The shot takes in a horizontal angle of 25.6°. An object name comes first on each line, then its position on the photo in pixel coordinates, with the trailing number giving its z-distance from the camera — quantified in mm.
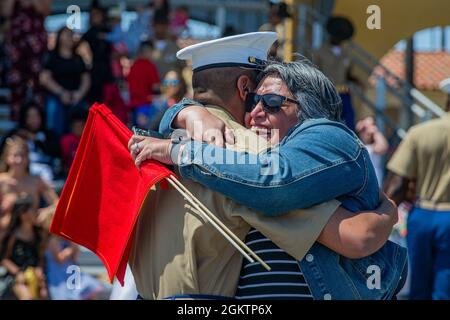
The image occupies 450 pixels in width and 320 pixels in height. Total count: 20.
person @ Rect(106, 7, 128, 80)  11734
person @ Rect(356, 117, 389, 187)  9805
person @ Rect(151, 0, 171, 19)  11742
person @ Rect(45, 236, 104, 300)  7644
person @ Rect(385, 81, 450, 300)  7043
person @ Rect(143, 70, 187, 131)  8992
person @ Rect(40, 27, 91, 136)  10312
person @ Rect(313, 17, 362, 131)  9742
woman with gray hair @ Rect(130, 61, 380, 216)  3107
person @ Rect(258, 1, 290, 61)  11341
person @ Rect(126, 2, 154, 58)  12125
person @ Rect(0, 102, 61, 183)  9812
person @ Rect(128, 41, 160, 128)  10703
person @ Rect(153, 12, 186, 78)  11055
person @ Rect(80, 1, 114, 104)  10562
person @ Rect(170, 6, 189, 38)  12258
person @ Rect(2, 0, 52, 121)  10578
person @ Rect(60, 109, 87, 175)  9766
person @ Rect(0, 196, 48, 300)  7723
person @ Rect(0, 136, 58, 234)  8430
